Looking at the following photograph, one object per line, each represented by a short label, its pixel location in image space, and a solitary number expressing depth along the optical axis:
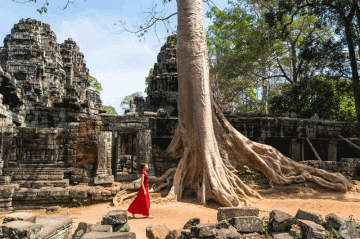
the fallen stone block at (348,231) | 3.62
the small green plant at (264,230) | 3.85
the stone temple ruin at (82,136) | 6.73
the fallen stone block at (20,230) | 2.85
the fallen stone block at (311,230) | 3.49
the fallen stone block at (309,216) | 3.98
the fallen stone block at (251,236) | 3.71
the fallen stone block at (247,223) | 3.85
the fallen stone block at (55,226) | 3.39
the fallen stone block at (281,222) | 3.76
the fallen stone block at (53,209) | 5.82
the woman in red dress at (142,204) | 4.91
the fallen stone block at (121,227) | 3.87
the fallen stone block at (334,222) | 3.80
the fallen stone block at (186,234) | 3.55
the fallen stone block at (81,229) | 3.73
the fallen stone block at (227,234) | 3.50
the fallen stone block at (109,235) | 3.06
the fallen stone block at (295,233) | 3.66
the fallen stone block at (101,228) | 3.47
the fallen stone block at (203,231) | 3.45
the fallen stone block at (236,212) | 4.27
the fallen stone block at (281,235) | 3.59
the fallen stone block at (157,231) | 3.71
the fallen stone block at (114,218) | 3.85
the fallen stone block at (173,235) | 3.76
